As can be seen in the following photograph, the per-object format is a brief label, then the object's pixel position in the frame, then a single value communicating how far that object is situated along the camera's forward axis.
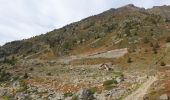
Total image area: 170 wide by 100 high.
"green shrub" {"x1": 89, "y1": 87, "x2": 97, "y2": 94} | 19.24
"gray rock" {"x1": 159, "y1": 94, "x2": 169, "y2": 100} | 16.02
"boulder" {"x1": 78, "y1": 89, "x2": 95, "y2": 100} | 18.10
